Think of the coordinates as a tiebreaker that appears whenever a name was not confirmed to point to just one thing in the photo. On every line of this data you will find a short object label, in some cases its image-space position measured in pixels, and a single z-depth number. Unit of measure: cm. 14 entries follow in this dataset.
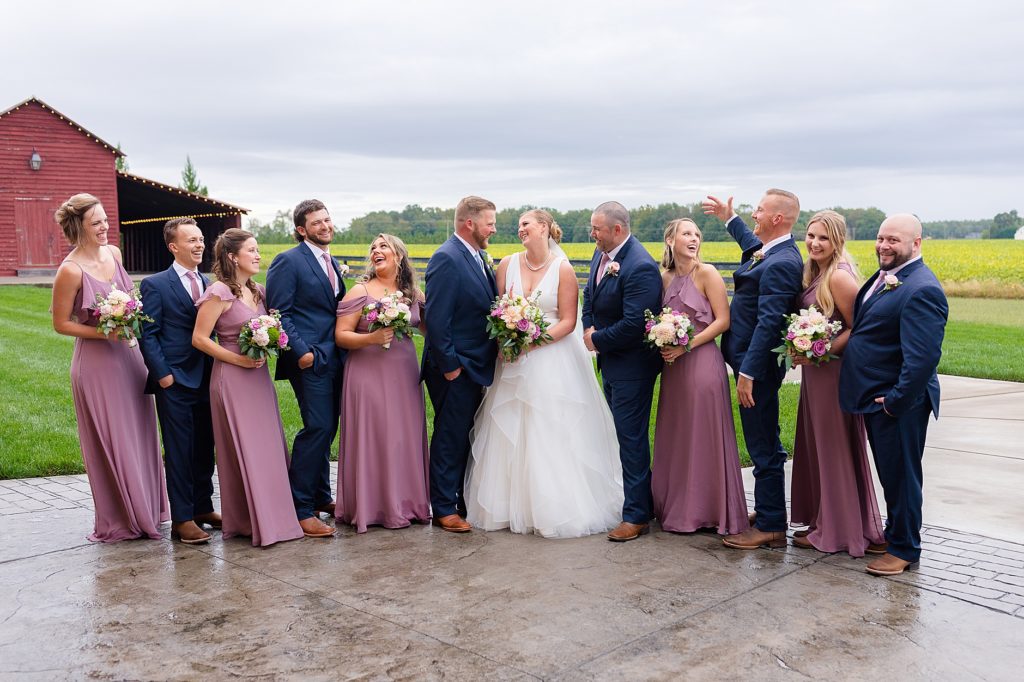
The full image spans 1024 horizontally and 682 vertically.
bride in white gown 678
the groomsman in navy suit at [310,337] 679
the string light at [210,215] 3953
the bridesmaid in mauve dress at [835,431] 618
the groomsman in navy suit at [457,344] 682
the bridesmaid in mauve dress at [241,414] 653
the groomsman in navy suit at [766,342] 627
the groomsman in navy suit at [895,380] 566
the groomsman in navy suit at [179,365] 660
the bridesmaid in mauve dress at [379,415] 694
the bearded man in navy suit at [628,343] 669
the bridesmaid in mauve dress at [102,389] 651
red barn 3344
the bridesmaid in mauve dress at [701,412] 669
